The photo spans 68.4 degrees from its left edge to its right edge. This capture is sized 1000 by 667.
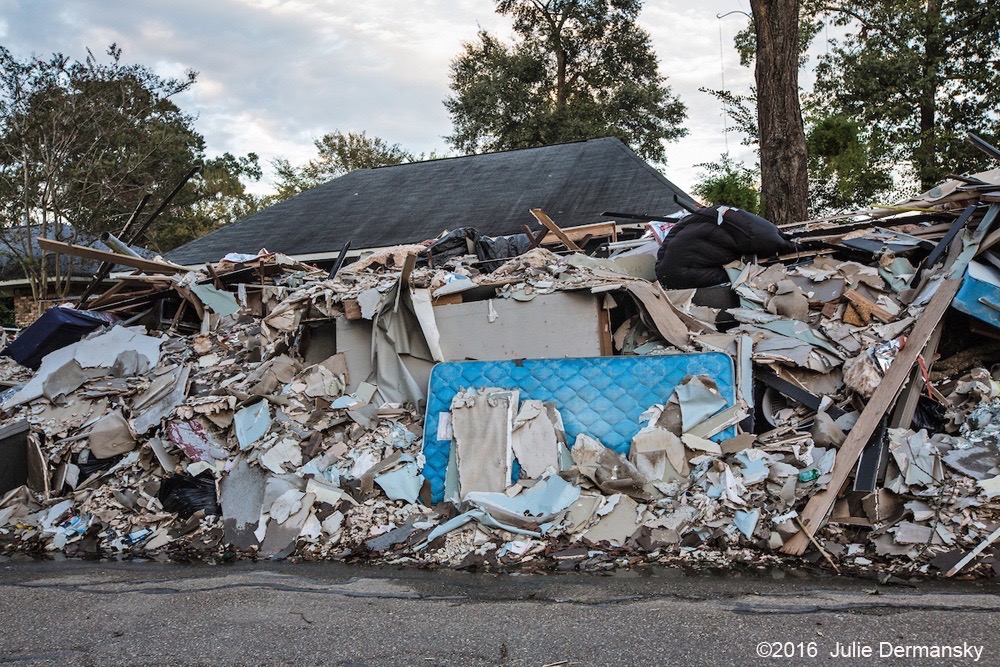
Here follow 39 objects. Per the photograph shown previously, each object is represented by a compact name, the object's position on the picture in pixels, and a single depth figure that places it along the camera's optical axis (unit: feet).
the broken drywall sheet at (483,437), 15.33
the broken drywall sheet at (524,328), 17.84
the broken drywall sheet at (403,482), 15.81
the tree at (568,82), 88.74
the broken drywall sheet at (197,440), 17.57
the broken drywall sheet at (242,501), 15.74
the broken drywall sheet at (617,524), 13.84
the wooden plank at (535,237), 26.66
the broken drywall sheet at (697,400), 15.26
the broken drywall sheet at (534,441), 15.43
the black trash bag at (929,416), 15.11
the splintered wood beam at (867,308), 17.21
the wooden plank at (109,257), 22.85
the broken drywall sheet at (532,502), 14.40
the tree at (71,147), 51.06
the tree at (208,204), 94.43
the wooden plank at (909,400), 14.79
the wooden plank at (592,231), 32.12
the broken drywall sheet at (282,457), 16.69
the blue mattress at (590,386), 15.76
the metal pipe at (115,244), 25.44
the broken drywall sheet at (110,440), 18.39
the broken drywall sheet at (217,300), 23.53
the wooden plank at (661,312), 17.26
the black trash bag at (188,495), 16.85
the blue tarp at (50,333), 22.30
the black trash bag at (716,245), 20.07
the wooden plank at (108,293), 24.25
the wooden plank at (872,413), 13.17
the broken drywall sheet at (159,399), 18.83
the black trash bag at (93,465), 18.42
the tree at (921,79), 61.82
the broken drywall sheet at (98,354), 20.97
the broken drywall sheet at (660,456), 14.84
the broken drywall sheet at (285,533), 15.10
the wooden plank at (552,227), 25.61
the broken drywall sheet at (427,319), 18.42
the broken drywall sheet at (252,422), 17.48
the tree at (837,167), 55.21
